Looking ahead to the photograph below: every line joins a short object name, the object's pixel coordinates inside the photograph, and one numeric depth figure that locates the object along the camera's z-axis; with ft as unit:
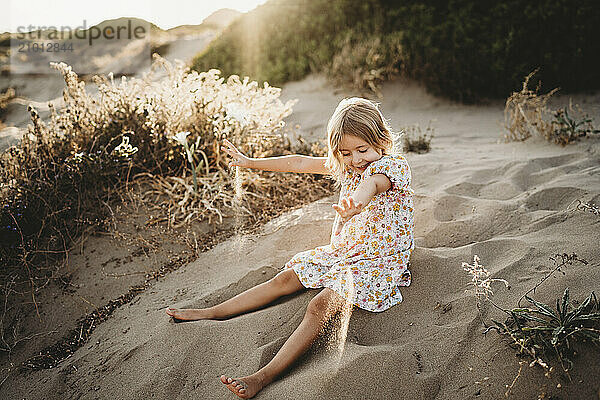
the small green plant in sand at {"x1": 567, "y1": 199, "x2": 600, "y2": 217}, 8.95
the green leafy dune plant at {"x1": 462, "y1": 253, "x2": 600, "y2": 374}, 5.97
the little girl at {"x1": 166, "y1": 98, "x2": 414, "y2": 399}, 7.94
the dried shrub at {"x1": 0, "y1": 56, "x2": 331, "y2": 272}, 11.64
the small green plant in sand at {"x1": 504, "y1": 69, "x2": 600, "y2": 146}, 13.98
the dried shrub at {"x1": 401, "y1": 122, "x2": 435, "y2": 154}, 16.33
